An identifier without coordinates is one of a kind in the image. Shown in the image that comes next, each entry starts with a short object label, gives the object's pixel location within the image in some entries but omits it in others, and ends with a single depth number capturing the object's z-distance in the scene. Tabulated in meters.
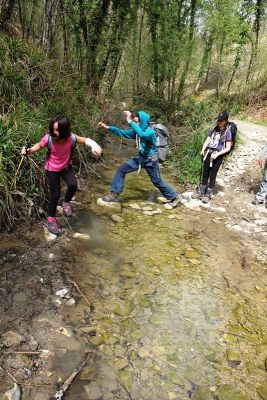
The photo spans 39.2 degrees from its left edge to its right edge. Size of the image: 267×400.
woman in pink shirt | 4.61
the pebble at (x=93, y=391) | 3.07
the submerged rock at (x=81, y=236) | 5.39
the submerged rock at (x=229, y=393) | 3.25
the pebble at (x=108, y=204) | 6.57
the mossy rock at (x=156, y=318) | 4.01
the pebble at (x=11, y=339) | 3.40
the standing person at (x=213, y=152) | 6.83
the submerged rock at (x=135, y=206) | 6.74
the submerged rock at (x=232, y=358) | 3.61
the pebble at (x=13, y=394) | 2.86
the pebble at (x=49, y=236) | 5.15
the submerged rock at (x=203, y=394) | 3.21
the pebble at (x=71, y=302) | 4.05
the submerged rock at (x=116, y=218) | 6.13
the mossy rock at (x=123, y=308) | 4.07
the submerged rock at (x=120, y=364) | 3.38
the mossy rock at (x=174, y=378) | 3.33
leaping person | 6.15
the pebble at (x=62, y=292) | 4.15
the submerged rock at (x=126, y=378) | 3.23
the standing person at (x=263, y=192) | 7.04
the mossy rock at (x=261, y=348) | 3.81
